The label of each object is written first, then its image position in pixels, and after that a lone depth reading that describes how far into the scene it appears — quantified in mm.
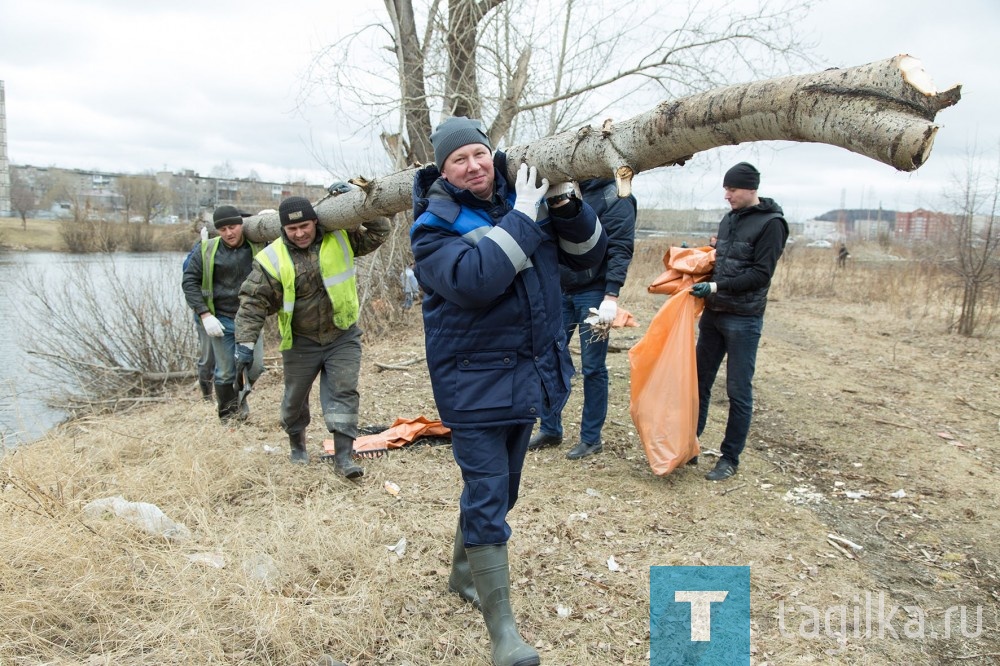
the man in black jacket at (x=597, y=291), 4066
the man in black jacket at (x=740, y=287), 3686
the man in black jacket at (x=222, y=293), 5109
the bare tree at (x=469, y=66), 9547
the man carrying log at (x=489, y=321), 2139
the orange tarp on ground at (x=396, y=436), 4473
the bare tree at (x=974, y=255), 9297
